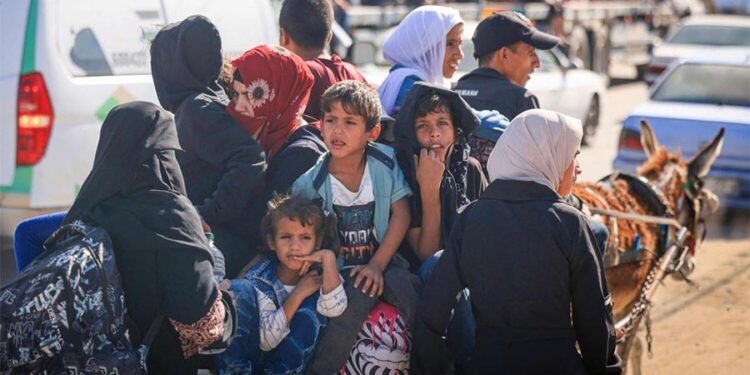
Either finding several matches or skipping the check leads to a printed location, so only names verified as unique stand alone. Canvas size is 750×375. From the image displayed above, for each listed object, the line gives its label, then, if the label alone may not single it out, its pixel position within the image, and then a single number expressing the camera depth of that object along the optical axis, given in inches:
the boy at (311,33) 206.5
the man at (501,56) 212.4
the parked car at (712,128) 426.6
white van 276.1
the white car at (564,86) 522.9
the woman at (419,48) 198.7
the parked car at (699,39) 748.6
